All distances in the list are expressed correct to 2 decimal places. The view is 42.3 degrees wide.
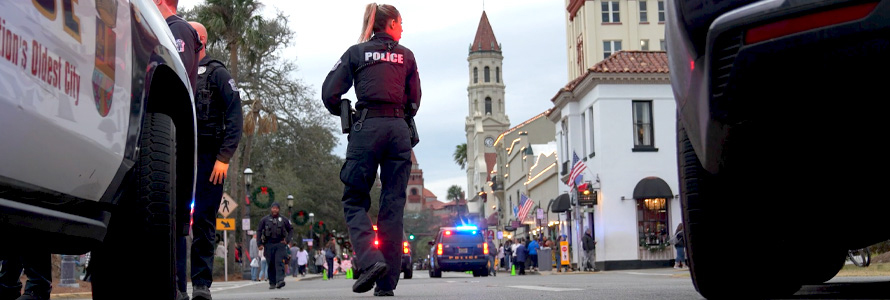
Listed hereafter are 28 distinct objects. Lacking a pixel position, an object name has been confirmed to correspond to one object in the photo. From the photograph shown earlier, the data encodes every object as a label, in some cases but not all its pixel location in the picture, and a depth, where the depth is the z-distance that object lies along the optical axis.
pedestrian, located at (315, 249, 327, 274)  52.78
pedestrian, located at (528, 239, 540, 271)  41.00
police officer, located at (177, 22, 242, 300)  6.88
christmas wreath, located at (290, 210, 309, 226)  42.51
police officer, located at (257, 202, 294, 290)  19.23
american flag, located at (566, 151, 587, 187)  37.84
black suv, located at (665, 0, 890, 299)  3.19
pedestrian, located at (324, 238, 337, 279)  39.03
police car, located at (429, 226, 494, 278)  33.34
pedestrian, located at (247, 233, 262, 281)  33.72
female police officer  6.96
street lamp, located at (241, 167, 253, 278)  34.66
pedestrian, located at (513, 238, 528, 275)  37.19
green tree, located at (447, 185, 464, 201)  173.00
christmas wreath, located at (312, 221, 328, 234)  57.71
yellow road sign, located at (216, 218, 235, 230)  29.65
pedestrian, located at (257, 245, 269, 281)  34.45
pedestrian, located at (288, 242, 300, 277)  44.89
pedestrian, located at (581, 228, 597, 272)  36.56
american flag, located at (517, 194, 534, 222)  46.91
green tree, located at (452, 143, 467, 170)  134.38
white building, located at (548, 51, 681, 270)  39.22
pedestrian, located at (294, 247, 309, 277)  44.19
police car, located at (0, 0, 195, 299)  2.63
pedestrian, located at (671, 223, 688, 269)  33.00
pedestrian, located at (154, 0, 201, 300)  5.88
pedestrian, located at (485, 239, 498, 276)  35.91
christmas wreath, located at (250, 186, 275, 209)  34.28
